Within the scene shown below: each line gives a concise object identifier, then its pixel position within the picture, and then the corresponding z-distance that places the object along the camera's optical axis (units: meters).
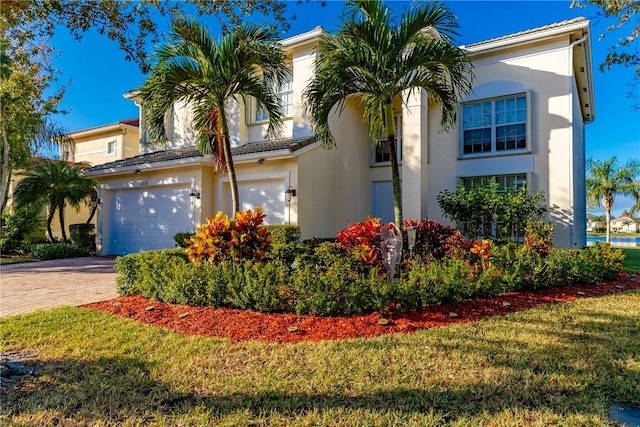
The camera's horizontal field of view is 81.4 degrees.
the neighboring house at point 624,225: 51.93
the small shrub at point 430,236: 9.08
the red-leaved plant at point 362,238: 7.12
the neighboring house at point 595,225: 46.11
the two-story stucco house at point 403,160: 12.11
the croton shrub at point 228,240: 7.02
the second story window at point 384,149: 14.96
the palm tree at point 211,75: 8.81
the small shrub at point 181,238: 12.23
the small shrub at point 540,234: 8.35
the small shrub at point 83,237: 16.67
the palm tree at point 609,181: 24.69
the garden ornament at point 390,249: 6.54
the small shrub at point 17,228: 16.86
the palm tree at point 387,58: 7.91
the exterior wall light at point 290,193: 12.28
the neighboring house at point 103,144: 23.92
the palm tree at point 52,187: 16.09
